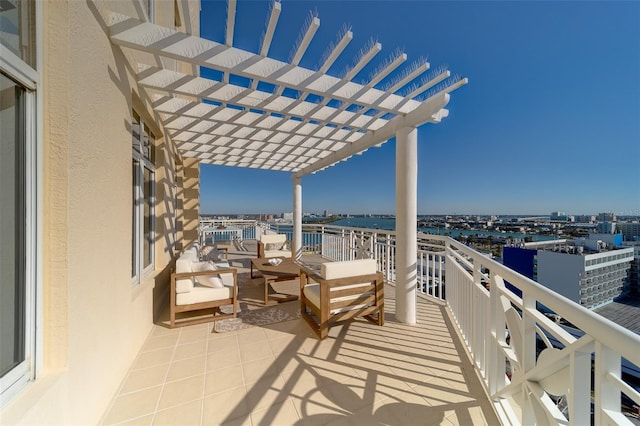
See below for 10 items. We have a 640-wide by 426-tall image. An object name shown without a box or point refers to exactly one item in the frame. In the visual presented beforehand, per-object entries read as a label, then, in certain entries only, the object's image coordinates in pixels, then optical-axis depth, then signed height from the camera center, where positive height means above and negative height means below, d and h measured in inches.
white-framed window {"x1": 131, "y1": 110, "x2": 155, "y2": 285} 116.0 +4.4
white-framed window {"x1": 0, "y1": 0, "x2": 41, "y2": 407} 42.6 +3.7
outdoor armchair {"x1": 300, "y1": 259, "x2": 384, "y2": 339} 116.1 -42.7
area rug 128.0 -62.5
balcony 38.7 -61.6
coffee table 166.2 -44.6
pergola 88.7 +60.9
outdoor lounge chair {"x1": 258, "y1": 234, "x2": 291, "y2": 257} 270.8 -39.9
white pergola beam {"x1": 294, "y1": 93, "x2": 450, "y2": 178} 116.6 +54.0
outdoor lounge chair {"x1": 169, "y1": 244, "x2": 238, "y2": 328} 128.0 -44.7
